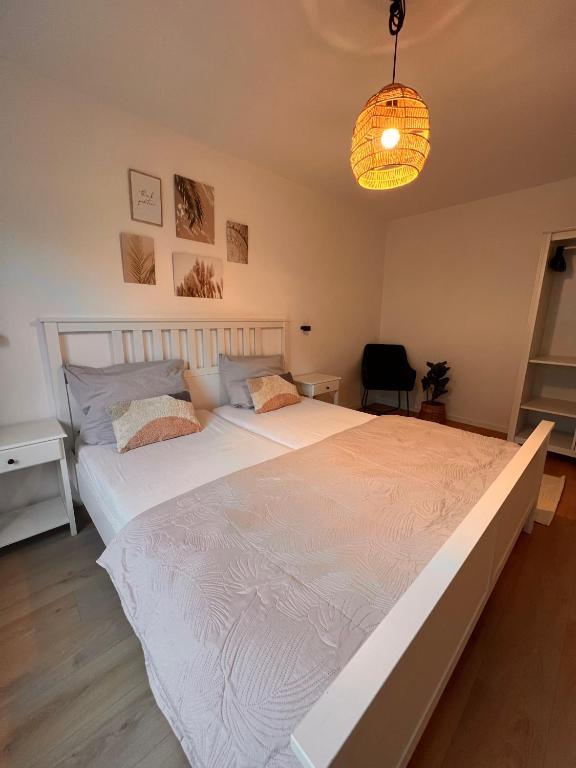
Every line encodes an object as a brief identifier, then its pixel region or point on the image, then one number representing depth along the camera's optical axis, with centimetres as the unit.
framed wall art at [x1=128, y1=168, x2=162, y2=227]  199
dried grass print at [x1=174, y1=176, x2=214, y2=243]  219
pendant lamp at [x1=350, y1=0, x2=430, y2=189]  116
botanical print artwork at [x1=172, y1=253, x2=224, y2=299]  229
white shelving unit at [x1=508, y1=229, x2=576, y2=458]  276
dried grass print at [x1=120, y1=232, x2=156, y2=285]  202
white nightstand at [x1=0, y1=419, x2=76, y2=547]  156
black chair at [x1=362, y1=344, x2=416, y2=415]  390
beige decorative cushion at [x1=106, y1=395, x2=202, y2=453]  170
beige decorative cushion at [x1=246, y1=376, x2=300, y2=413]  236
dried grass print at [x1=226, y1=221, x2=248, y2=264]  251
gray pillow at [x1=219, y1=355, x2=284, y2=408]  244
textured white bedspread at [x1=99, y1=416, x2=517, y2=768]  63
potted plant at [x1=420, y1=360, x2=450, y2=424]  360
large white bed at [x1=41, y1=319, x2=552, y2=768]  53
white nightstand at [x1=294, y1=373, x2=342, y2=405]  307
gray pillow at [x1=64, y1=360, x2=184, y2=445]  178
